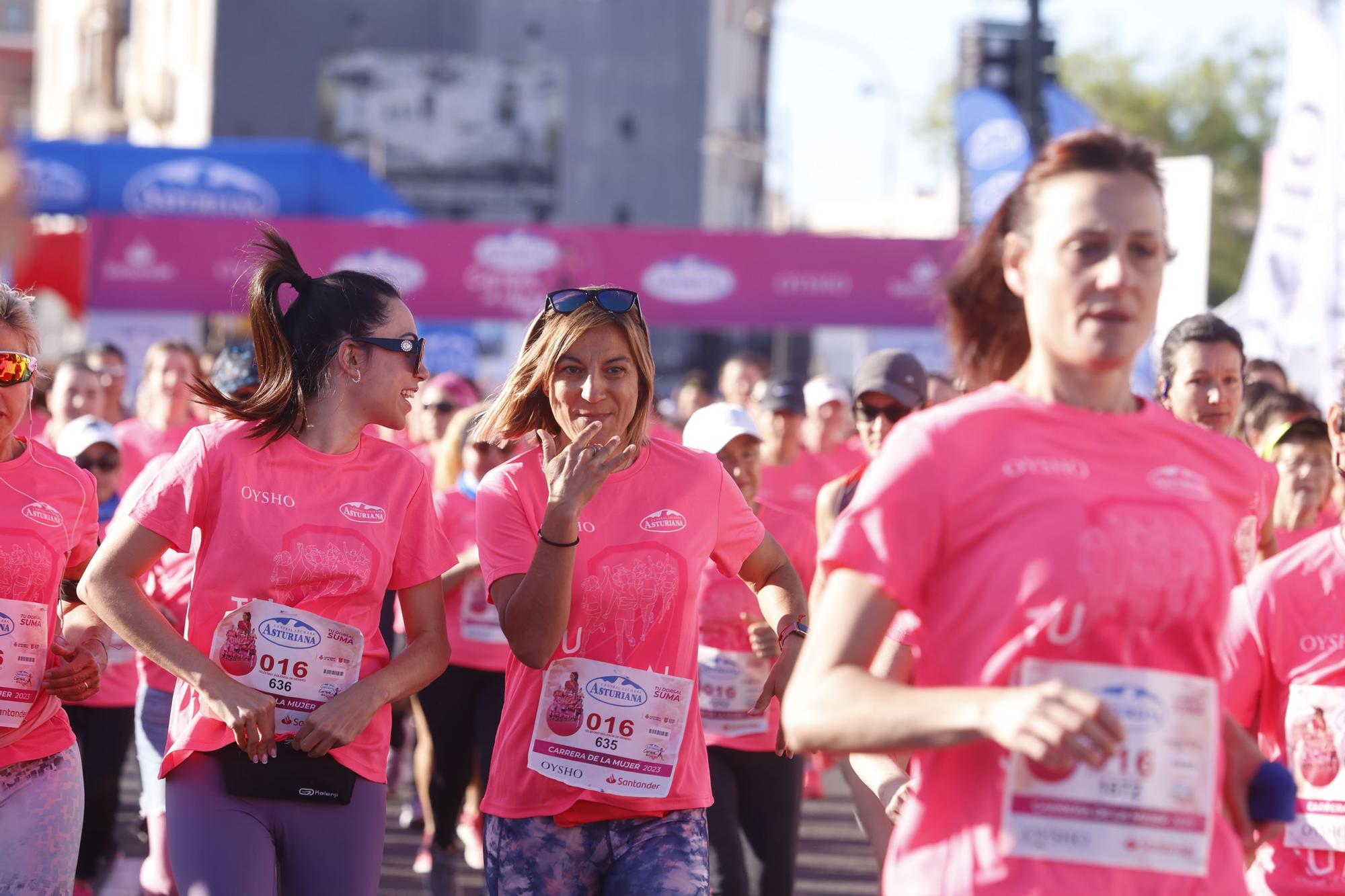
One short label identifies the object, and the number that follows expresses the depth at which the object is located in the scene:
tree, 49.66
